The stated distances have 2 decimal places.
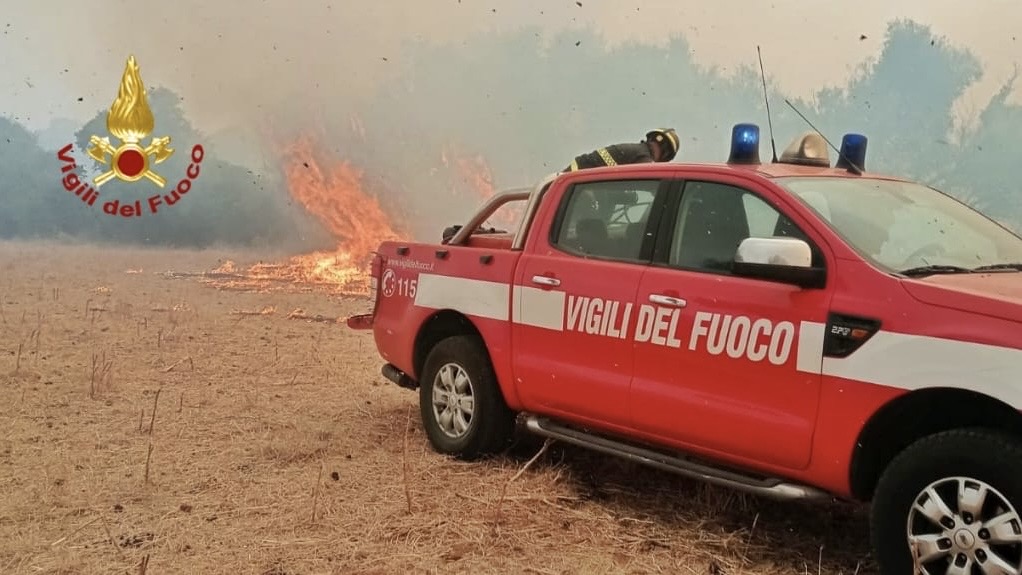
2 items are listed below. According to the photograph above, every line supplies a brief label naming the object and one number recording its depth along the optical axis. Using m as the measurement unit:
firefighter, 5.61
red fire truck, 2.88
